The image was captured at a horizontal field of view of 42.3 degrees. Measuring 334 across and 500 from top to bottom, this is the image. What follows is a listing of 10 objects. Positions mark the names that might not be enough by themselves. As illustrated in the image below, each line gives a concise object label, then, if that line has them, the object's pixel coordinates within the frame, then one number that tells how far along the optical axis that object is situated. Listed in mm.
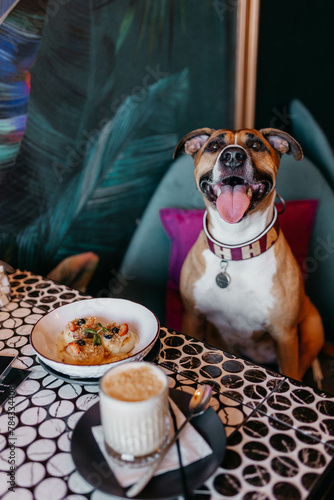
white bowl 868
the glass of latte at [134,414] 684
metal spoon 667
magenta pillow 1760
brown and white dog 1321
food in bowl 920
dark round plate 673
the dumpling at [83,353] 913
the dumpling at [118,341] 954
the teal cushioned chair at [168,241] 1821
